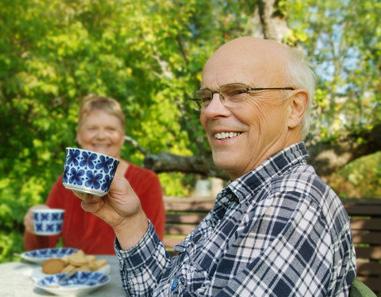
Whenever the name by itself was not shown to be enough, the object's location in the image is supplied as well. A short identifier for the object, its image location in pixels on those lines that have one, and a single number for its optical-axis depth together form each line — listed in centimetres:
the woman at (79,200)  256
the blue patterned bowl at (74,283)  165
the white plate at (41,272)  184
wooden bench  339
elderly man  102
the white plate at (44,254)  208
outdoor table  171
